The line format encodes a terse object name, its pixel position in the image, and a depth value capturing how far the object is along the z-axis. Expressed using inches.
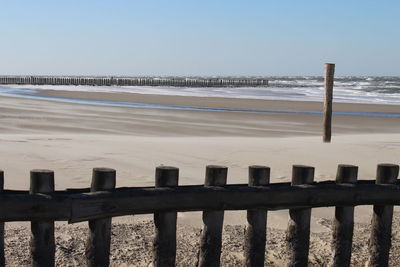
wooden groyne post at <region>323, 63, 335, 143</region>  579.8
